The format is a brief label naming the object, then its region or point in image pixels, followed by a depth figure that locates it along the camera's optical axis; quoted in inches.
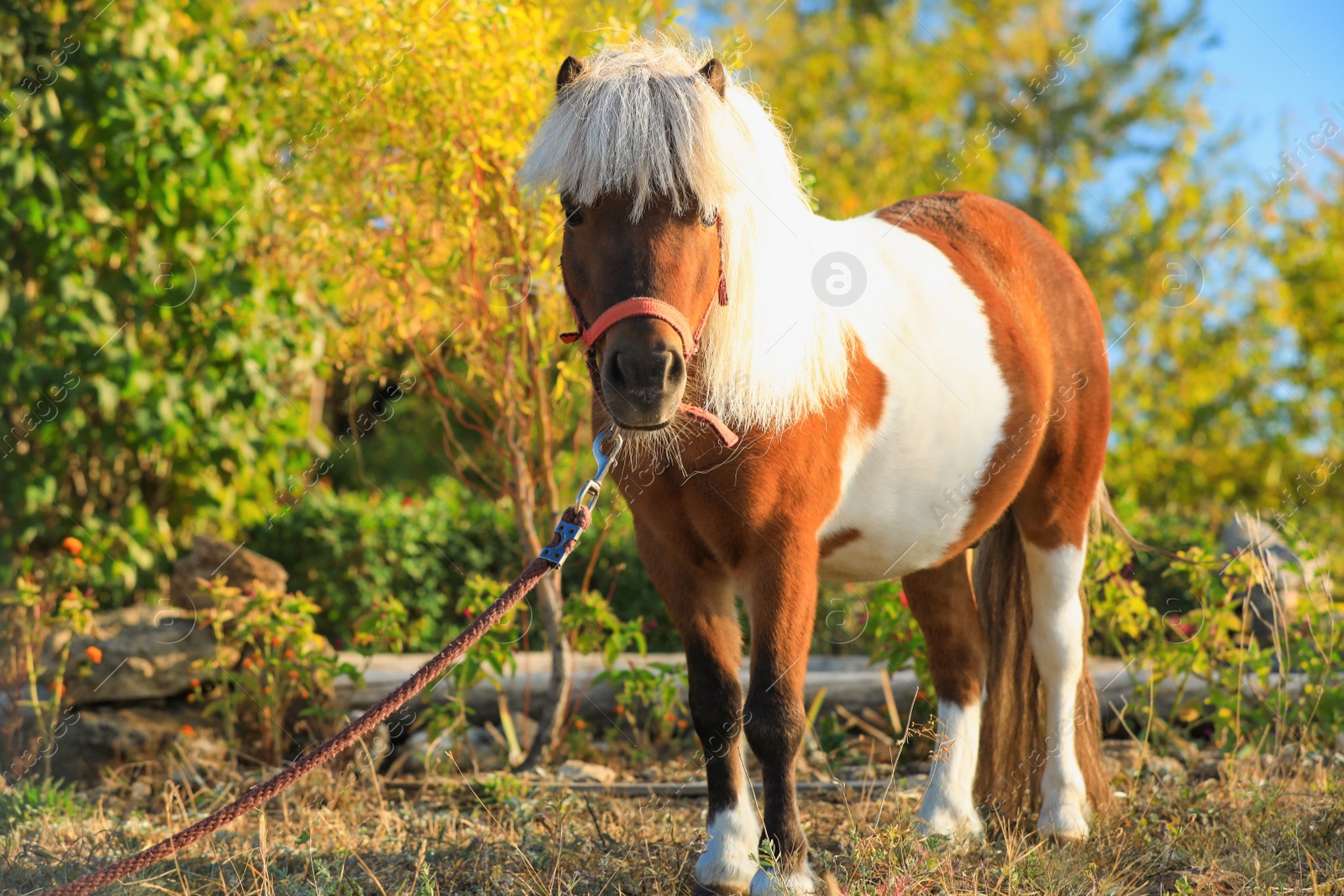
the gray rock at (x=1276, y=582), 150.7
